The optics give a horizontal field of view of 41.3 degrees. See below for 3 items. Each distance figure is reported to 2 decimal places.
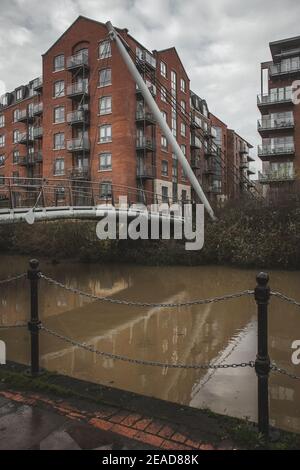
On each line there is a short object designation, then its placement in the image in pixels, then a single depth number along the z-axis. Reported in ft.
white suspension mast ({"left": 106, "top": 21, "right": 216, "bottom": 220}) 67.67
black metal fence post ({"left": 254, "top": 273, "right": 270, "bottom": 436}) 11.23
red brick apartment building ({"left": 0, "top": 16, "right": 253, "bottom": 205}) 111.34
